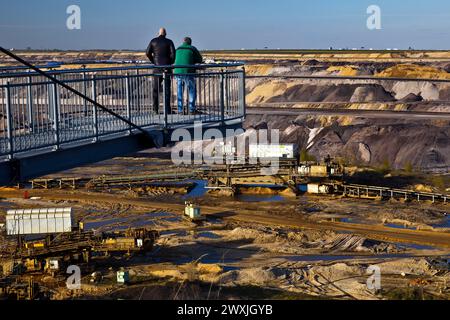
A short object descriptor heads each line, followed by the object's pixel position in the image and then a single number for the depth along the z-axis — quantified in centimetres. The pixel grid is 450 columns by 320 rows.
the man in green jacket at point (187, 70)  1569
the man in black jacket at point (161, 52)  1572
